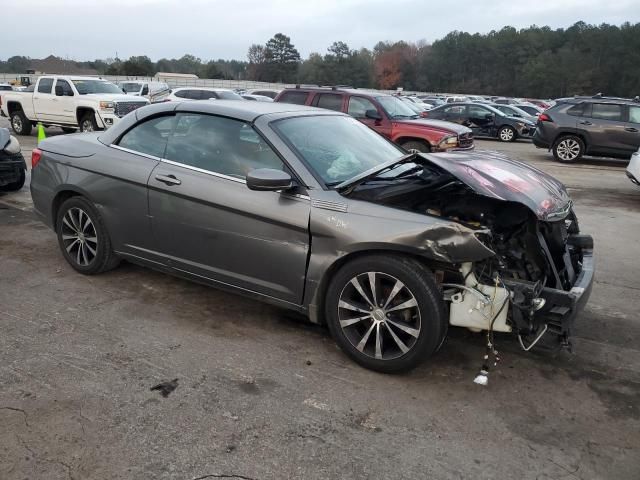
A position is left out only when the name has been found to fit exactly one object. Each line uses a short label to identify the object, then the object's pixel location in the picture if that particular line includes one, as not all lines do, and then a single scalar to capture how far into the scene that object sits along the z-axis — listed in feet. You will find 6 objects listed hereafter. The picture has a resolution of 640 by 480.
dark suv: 44.21
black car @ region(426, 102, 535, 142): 67.62
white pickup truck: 48.34
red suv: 34.65
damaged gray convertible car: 10.61
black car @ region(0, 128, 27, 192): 25.25
